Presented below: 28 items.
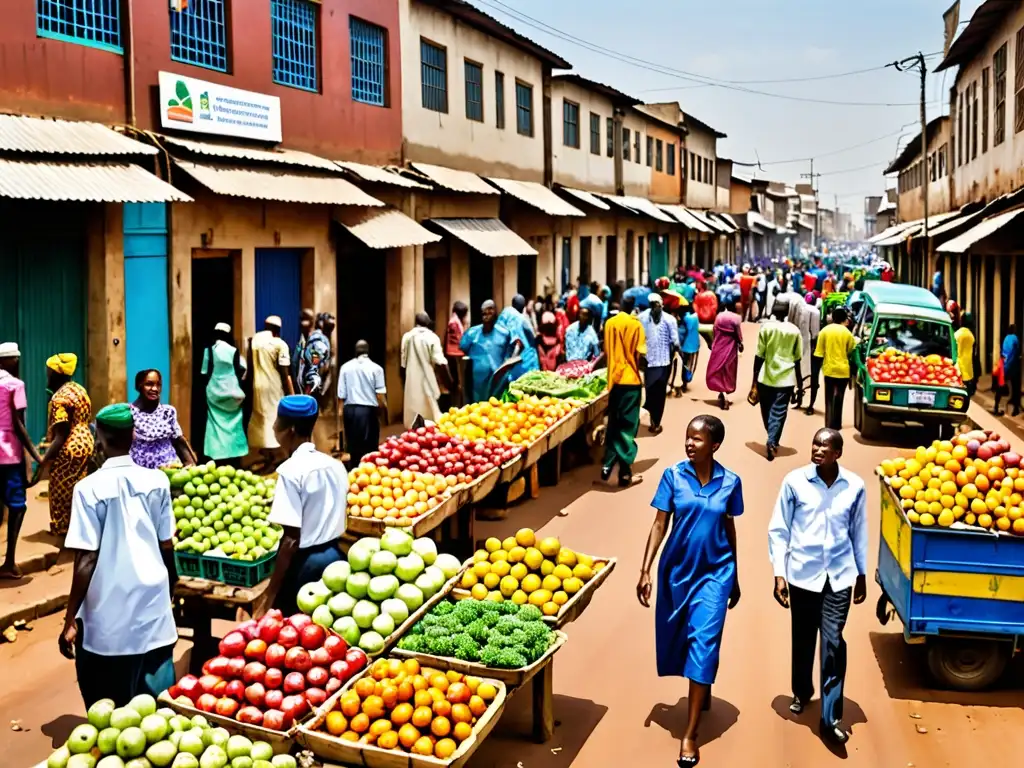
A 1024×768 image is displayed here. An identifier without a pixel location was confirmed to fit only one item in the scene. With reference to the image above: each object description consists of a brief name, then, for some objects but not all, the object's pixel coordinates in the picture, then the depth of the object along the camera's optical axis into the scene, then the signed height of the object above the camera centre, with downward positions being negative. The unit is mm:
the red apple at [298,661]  5539 -1702
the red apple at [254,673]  5418 -1721
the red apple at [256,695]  5324 -1794
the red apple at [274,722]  5184 -1872
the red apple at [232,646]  5629 -1650
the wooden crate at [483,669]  5801 -1847
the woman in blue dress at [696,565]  6207 -1410
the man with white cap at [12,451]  8750 -1006
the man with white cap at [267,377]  12703 -639
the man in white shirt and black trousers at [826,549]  6312 -1339
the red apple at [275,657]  5531 -1675
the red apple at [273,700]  5297 -1811
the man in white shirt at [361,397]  11391 -789
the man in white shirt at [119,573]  5176 -1197
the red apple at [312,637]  5703 -1632
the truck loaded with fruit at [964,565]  6812 -1552
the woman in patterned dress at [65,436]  8914 -920
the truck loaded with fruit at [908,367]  14852 -717
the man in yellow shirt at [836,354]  14875 -515
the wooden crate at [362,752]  5012 -1977
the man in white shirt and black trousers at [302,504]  6113 -1028
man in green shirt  13805 -644
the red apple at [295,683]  5434 -1778
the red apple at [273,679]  5418 -1750
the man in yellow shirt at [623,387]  12234 -770
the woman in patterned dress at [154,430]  8648 -858
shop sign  12039 +2474
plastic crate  6910 -1569
